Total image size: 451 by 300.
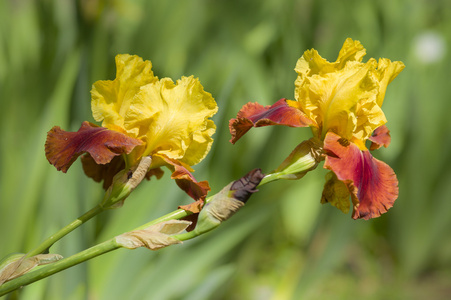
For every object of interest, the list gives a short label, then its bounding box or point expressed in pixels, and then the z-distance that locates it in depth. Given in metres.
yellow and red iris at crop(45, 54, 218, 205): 1.23
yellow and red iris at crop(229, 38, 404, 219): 1.22
